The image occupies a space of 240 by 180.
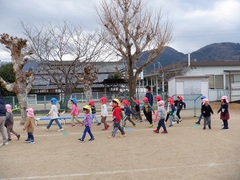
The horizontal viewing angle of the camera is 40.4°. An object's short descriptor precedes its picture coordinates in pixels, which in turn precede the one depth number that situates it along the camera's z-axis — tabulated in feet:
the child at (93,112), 52.53
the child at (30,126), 35.68
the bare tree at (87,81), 75.77
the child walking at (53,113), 47.47
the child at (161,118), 40.32
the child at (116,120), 38.17
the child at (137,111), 56.13
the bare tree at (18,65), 53.62
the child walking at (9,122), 37.52
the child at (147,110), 49.14
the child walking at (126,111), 47.34
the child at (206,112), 43.60
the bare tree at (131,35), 55.73
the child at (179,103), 55.03
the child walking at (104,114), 47.49
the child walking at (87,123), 35.81
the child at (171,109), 48.88
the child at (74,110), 52.54
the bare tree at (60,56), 95.61
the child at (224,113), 42.51
